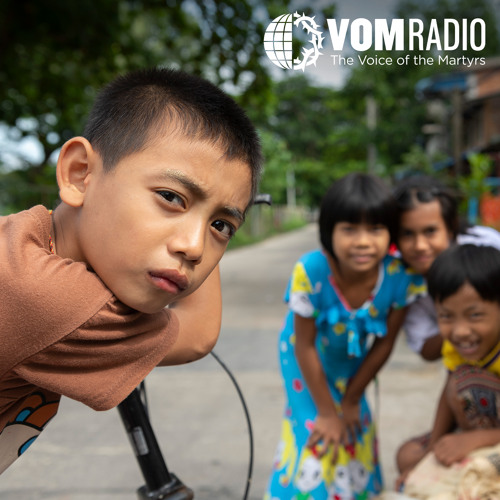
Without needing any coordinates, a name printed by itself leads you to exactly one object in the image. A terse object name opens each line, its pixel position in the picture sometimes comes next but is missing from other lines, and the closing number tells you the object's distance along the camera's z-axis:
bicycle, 1.14
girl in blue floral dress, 2.04
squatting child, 1.69
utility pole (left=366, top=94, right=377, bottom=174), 22.83
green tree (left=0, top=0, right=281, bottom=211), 6.66
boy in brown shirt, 0.80
